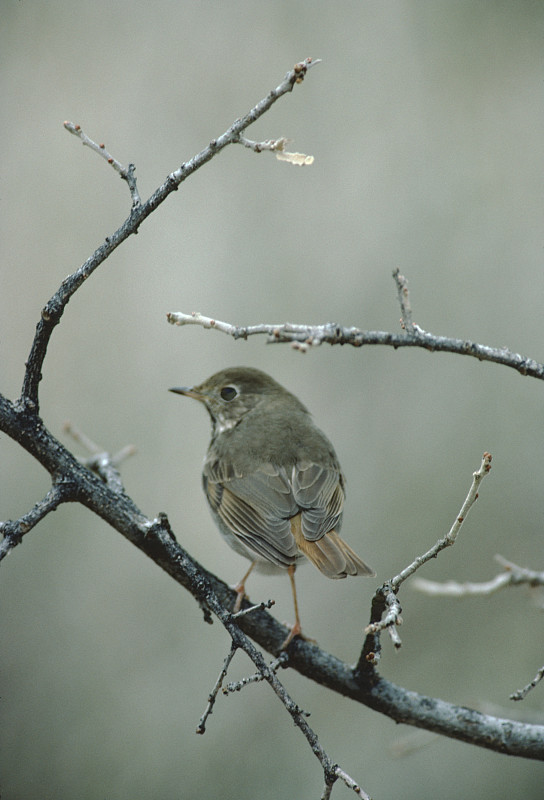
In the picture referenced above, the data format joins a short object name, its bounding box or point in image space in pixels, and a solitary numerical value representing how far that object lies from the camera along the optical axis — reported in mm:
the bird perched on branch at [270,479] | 6859
